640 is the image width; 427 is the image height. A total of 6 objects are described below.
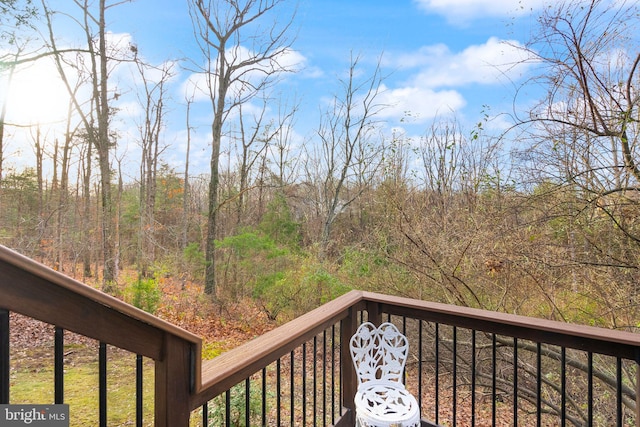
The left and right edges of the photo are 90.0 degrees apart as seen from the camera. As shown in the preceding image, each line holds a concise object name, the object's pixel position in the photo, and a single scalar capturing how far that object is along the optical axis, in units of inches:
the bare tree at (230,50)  294.8
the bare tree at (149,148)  307.3
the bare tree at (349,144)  350.9
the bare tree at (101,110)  256.8
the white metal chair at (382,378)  58.4
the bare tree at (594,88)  105.7
